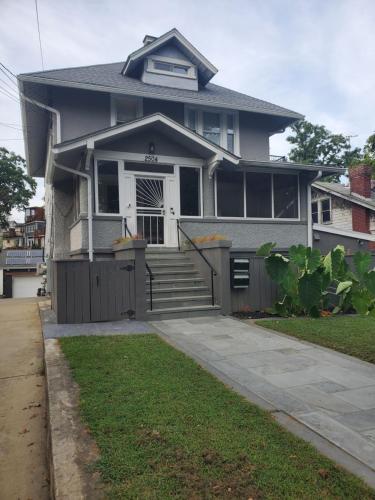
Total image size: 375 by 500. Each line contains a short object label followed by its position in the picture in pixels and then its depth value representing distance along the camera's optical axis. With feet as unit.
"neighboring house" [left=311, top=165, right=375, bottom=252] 72.84
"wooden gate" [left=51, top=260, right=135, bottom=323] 25.22
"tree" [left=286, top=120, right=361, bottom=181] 129.90
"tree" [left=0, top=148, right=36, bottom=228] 117.70
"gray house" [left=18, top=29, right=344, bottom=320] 36.73
